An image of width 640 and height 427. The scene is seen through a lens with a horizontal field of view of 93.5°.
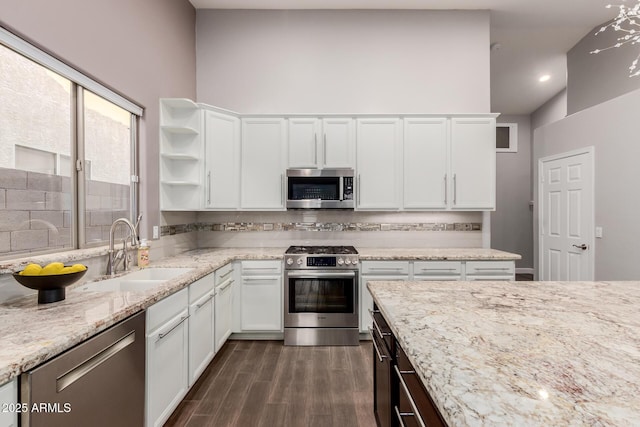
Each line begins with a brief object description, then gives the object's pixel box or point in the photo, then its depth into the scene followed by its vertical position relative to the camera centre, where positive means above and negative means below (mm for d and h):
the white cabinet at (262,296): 3170 -872
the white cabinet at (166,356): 1667 -879
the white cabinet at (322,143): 3465 +811
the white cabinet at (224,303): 2733 -867
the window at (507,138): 6469 +1631
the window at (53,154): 1590 +376
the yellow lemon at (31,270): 1396 -268
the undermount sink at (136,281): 1925 -481
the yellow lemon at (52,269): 1418 -269
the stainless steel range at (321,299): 3094 -887
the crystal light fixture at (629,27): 3517 +2339
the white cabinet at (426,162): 3465 +591
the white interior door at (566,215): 3662 -25
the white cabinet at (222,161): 3311 +586
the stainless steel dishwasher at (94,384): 982 -657
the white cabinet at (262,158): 3467 +638
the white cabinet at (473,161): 3461 +602
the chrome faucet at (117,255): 2078 -307
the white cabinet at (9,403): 884 -573
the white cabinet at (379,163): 3473 +580
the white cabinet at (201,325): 2199 -886
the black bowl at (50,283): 1367 -326
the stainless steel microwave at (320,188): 3408 +286
